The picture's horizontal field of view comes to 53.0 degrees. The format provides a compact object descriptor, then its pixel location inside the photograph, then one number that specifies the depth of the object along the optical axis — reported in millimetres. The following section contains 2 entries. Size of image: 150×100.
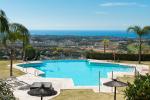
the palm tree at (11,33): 9514
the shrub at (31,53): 16628
